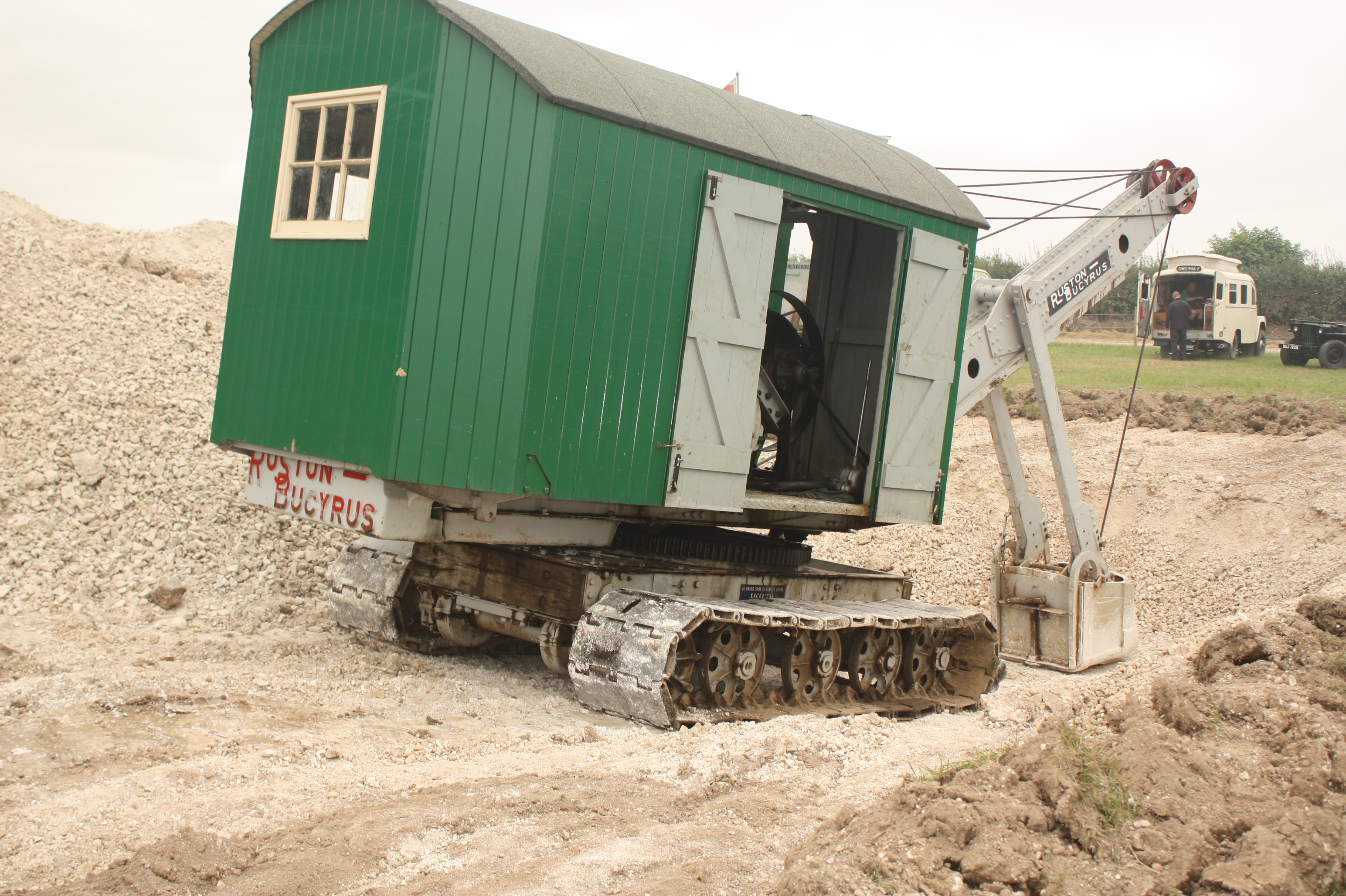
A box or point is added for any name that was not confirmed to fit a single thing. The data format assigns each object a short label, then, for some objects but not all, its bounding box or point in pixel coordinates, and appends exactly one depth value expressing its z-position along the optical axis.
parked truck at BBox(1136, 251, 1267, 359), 23.77
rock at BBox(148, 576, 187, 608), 8.00
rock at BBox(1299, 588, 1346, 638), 6.48
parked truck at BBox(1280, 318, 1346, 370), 20.56
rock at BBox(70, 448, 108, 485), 9.09
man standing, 22.28
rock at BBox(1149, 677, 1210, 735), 4.91
